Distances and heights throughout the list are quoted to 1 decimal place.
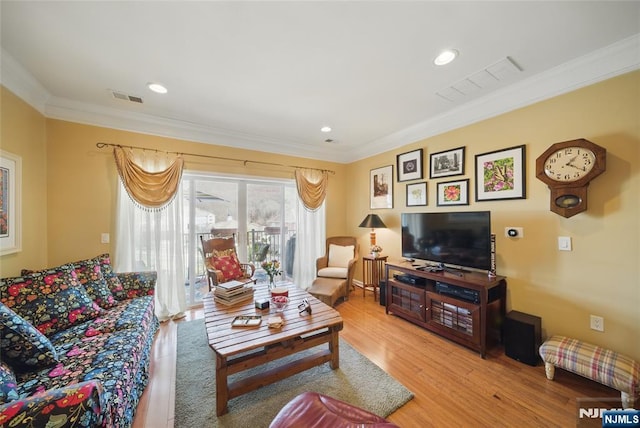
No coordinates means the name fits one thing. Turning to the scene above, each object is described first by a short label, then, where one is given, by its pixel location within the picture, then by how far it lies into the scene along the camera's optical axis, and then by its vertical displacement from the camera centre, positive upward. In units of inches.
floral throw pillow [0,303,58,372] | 49.1 -27.8
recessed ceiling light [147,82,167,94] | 88.4 +52.3
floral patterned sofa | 33.5 -30.9
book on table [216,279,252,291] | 91.0 -27.8
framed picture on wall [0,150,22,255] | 74.7 +6.4
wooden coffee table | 62.0 -35.3
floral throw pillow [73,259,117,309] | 83.9 -23.9
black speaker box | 80.4 -44.9
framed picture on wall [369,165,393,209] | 151.3 +19.9
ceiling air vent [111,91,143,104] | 94.6 +52.5
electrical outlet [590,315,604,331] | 75.0 -36.7
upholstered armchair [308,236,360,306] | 130.9 -35.0
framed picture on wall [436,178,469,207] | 111.3 +11.2
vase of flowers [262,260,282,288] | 103.0 -23.1
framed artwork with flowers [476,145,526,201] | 92.9 +17.3
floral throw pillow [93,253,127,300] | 92.9 -24.7
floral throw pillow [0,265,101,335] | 65.3 -24.0
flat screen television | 94.0 -10.7
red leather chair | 42.3 -38.7
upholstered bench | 60.9 -43.8
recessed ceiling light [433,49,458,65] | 71.8 +51.5
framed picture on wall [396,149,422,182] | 131.7 +30.3
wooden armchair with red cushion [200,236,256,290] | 119.6 -24.6
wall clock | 73.9 +14.8
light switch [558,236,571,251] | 81.2 -10.7
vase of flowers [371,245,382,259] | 147.3 -22.8
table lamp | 146.0 -3.9
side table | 146.1 -37.7
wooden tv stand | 87.2 -38.6
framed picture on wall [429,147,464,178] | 113.0 +27.1
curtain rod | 108.8 +36.2
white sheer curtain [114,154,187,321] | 111.0 -12.7
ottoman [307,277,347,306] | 126.7 -42.2
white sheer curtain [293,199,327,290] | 162.7 -20.6
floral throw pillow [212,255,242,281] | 123.0 -26.7
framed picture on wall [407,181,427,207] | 129.9 +12.4
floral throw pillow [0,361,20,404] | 39.6 -30.3
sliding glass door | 134.1 -0.9
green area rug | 61.6 -53.8
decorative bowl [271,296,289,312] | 85.9 -32.4
